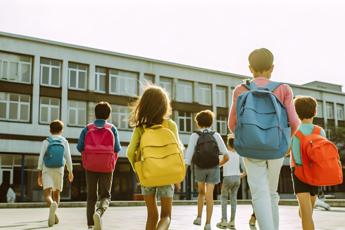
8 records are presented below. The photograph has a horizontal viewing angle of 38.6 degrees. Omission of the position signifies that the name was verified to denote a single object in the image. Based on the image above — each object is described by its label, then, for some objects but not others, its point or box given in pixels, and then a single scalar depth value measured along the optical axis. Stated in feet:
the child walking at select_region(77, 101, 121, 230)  22.35
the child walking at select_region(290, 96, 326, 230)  16.05
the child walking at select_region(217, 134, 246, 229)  28.86
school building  116.26
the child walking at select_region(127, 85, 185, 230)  14.51
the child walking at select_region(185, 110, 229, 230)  24.90
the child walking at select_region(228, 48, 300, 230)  13.82
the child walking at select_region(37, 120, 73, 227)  28.58
